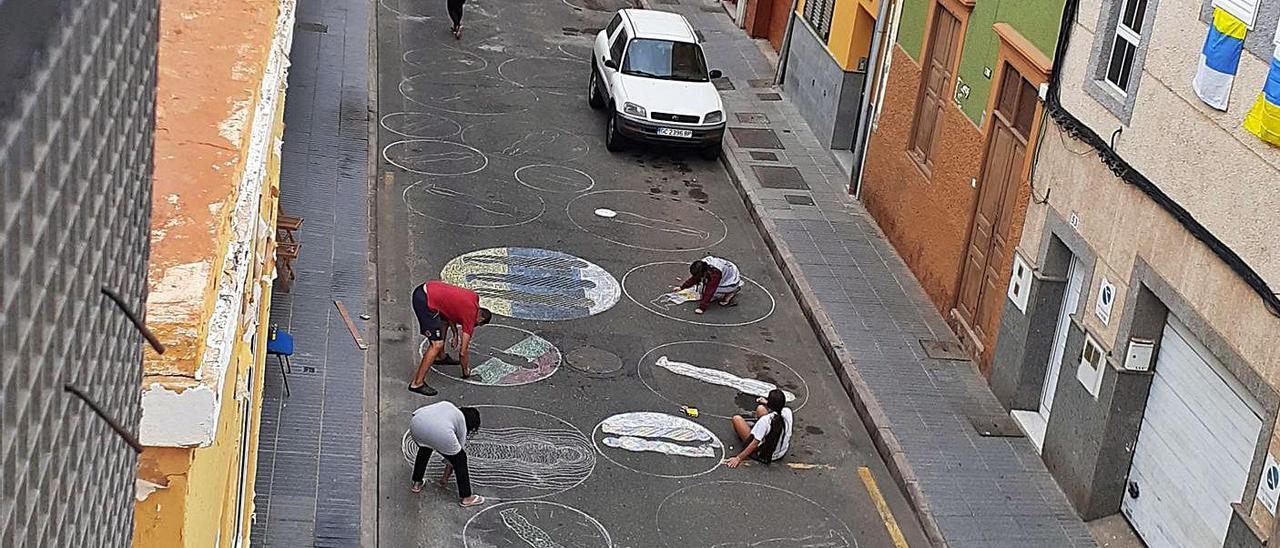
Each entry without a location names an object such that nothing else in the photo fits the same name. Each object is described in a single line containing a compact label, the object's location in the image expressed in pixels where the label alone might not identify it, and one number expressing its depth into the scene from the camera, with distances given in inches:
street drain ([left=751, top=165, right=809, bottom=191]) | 819.0
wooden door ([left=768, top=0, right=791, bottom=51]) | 1063.6
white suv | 842.8
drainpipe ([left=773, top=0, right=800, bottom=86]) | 985.5
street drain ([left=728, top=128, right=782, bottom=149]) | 883.5
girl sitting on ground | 540.4
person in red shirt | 567.8
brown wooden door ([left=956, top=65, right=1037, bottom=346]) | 610.9
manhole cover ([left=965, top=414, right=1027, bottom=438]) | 578.2
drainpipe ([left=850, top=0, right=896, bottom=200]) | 792.9
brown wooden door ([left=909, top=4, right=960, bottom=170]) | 703.7
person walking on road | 1024.9
